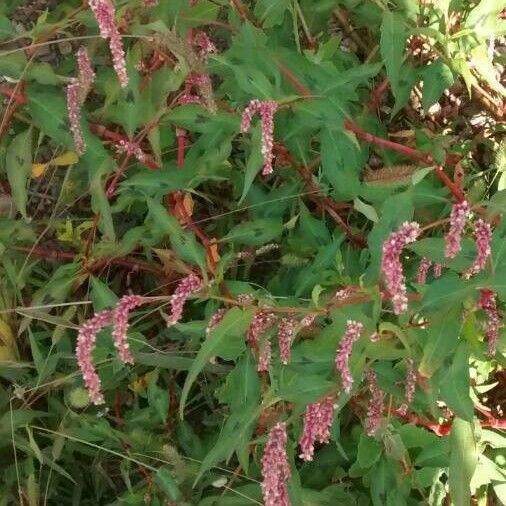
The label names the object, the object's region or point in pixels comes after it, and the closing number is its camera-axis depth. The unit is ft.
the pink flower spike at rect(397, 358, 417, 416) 3.23
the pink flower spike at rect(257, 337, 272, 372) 3.20
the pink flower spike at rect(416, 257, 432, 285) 3.23
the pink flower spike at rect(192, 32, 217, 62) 3.39
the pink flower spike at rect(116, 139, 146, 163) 3.37
